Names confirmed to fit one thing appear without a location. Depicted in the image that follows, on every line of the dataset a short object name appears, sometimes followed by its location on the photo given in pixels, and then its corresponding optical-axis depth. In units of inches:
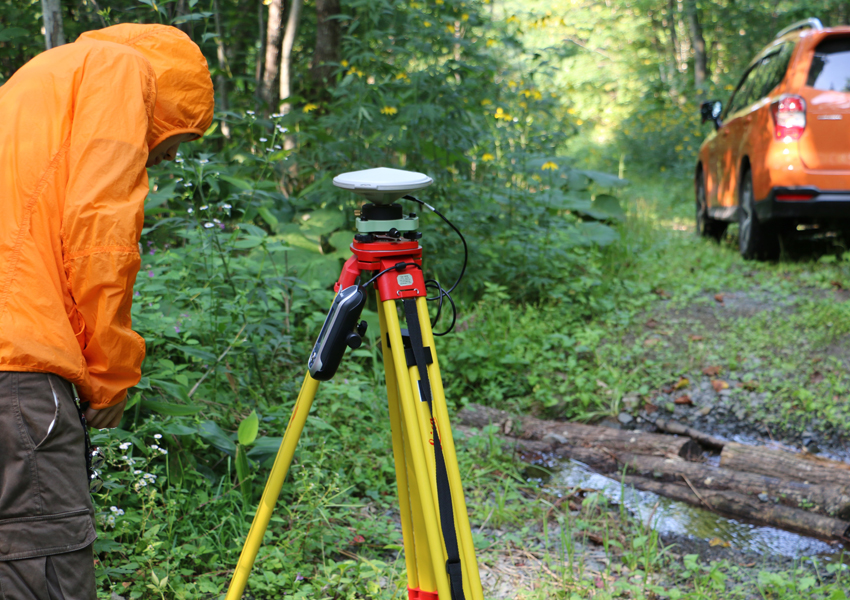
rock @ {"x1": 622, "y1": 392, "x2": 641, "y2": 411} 155.7
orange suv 195.3
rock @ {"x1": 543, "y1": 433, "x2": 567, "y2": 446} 141.9
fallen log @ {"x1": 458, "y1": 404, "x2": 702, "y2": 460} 134.7
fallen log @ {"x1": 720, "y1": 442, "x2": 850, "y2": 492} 118.0
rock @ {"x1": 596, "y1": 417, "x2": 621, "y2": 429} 151.6
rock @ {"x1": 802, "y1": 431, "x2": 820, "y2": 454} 136.7
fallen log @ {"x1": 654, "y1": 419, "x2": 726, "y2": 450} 137.7
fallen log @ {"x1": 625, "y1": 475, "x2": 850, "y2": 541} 108.1
